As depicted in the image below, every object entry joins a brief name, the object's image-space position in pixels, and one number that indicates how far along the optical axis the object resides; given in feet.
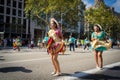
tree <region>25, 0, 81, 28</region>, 72.20
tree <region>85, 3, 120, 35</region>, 98.05
